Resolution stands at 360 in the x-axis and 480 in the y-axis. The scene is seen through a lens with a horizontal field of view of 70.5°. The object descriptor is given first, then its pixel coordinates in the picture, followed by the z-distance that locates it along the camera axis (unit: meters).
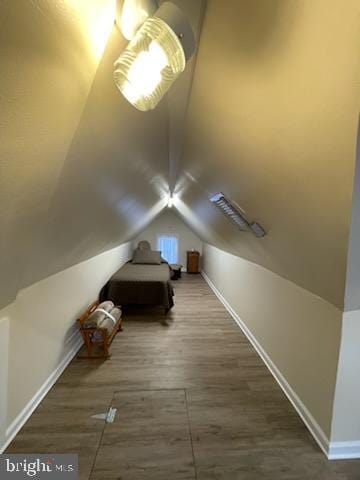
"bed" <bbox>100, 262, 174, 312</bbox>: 4.04
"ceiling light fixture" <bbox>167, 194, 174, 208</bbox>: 4.35
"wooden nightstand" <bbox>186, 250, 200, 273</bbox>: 7.38
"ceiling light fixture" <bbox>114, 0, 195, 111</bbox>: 0.60
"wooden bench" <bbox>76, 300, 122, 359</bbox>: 2.78
